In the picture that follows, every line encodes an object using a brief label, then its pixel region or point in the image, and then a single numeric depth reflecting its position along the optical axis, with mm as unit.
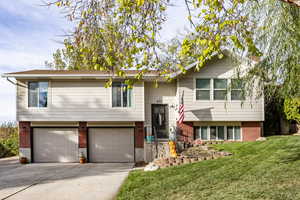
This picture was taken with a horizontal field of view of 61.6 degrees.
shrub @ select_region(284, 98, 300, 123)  15023
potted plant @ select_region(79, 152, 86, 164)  14194
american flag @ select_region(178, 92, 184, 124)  13531
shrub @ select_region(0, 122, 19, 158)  17469
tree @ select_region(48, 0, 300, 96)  5176
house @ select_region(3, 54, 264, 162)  14000
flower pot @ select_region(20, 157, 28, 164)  14201
